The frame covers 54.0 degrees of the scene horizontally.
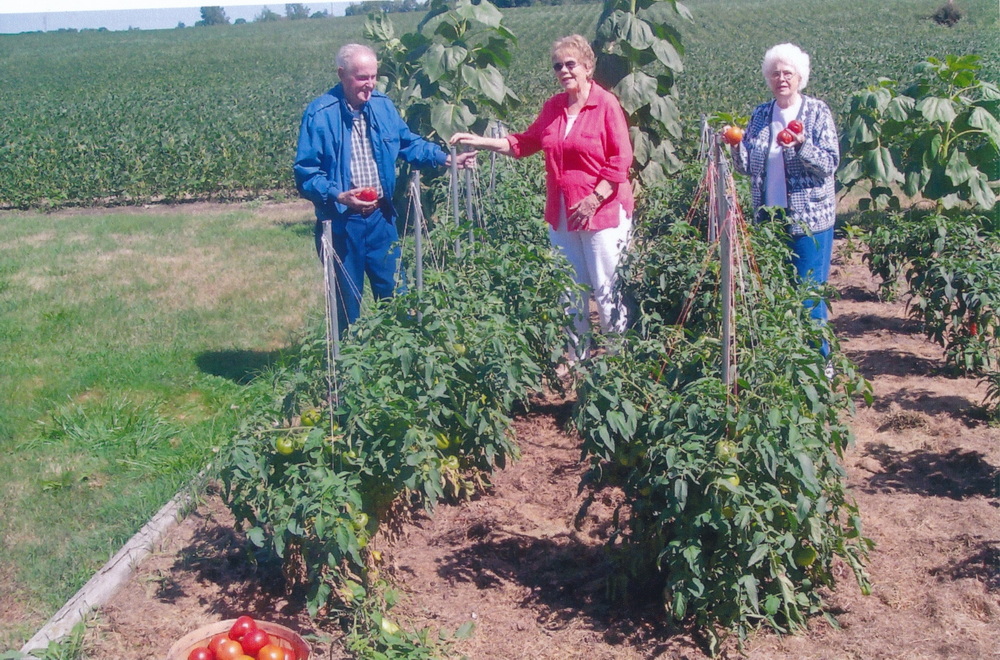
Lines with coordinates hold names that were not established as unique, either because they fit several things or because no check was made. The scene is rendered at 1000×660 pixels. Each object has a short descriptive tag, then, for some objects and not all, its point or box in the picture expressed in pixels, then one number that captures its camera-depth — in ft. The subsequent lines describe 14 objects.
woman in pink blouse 15.37
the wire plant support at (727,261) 10.30
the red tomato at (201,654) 9.54
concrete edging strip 10.99
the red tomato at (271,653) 9.37
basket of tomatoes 9.57
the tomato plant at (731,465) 9.58
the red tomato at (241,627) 9.75
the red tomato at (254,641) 9.61
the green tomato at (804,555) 9.96
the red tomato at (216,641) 9.69
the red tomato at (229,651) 9.55
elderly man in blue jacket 15.67
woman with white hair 14.74
